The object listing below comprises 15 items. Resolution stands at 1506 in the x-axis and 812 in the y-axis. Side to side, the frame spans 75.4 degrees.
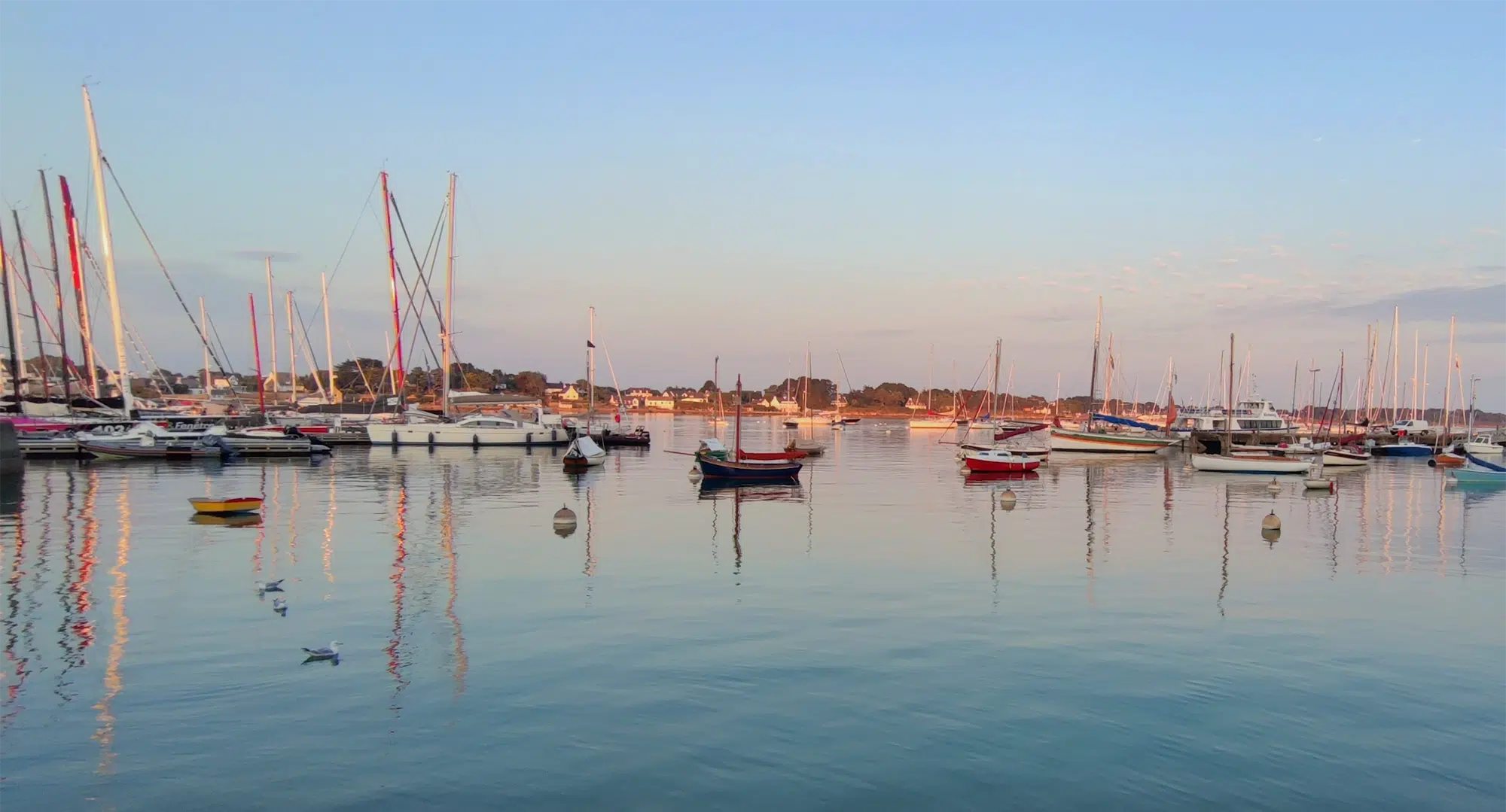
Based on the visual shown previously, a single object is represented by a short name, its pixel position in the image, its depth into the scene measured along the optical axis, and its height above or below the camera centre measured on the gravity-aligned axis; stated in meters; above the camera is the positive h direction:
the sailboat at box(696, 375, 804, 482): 58.59 -5.68
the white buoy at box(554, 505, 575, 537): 35.69 -5.36
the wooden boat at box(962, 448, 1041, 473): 70.19 -5.90
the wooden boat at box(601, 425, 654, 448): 92.50 -5.94
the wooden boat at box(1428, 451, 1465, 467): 83.00 -6.41
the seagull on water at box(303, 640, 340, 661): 17.38 -4.99
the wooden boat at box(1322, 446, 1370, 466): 80.75 -6.16
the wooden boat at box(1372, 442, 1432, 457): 101.31 -6.84
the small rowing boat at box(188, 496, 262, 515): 38.16 -5.18
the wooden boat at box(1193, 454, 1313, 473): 70.96 -6.06
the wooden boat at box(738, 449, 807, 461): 62.38 -5.08
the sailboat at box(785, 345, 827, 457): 87.31 -6.70
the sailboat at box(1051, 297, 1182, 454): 95.44 -5.94
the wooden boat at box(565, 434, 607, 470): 65.31 -5.32
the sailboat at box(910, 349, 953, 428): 174.88 -7.83
